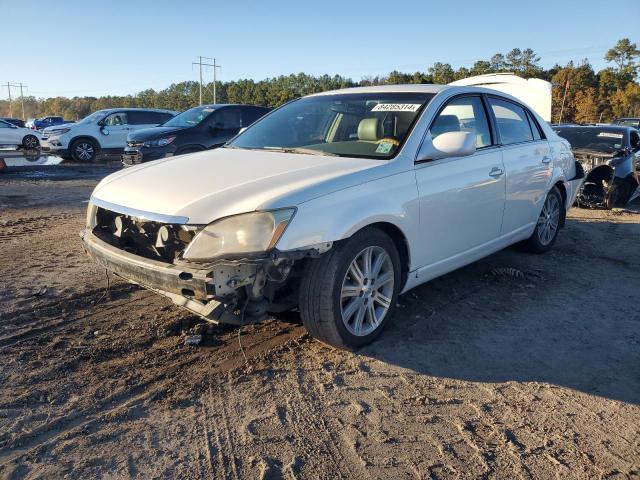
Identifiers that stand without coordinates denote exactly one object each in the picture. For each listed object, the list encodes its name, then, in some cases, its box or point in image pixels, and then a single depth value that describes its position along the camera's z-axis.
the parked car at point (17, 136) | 19.84
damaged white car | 2.79
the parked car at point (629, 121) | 21.50
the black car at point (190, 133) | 10.52
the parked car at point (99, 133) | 16.19
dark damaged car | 8.43
